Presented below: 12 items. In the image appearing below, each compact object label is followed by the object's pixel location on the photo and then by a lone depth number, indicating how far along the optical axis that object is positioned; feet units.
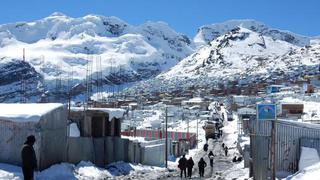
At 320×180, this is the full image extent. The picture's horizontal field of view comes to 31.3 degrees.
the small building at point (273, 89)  417.96
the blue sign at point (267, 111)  55.98
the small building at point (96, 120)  96.73
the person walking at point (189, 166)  90.48
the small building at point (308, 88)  345.00
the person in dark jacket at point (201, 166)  91.84
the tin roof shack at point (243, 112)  240.94
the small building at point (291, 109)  199.19
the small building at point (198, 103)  441.27
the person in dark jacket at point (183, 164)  90.74
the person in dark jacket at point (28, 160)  43.75
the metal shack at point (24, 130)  70.59
